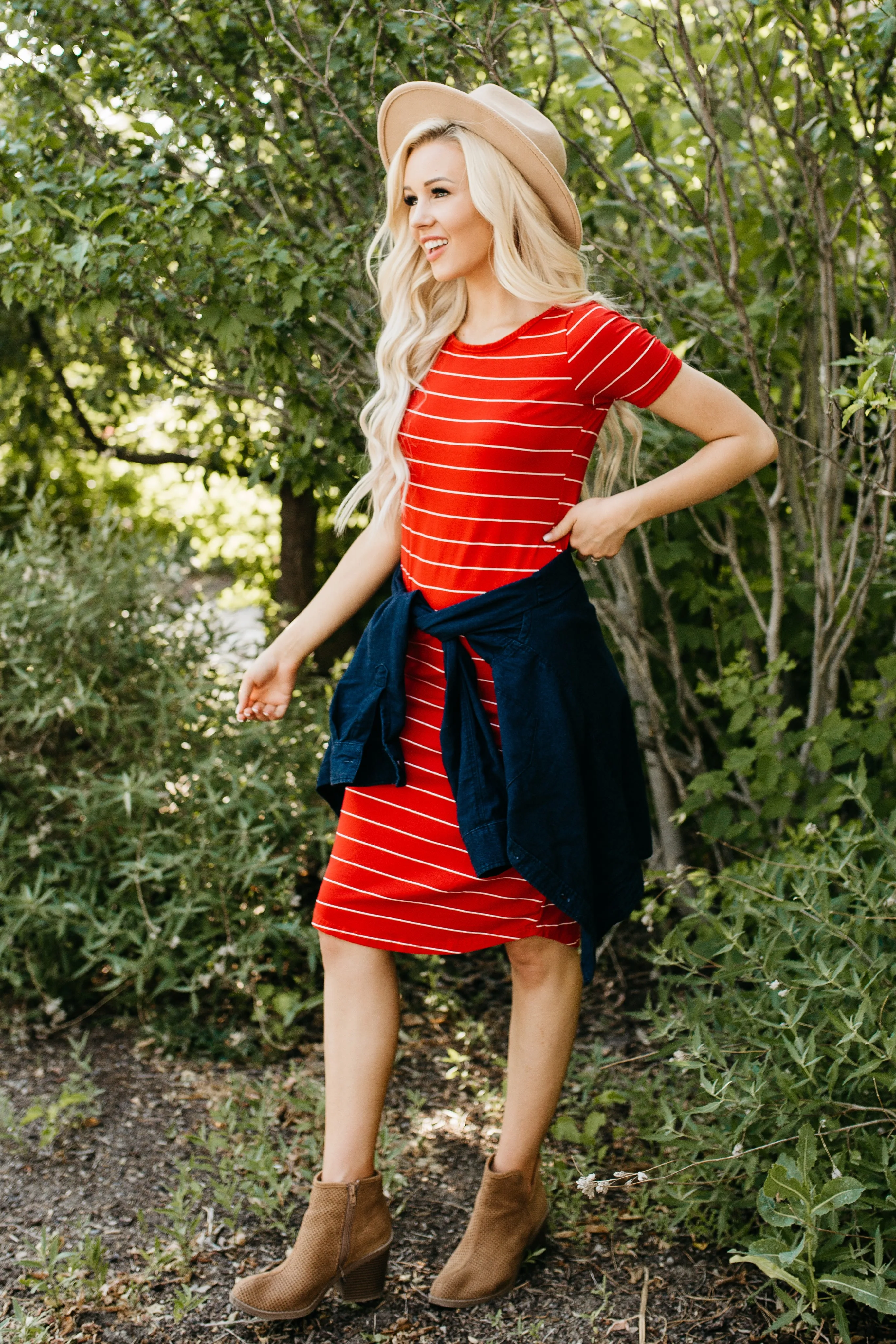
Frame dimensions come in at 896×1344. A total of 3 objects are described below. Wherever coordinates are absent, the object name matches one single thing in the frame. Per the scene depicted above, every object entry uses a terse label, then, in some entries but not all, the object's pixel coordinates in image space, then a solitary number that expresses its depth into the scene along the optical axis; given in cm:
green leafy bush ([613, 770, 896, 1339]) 170
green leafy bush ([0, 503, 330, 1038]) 277
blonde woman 177
